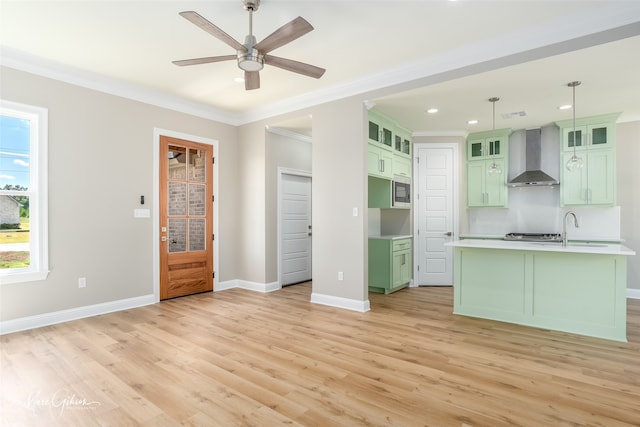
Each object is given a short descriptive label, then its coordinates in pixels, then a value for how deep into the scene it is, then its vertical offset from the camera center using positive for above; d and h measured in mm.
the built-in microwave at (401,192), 5387 +345
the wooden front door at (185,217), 4828 -71
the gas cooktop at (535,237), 5161 -405
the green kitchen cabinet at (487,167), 5711 +786
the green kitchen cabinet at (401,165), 5324 +785
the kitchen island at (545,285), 3283 -798
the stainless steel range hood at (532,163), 5414 +827
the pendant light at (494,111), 4242 +1437
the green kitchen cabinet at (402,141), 5393 +1201
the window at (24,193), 3592 +223
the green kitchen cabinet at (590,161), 4918 +767
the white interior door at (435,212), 5855 +0
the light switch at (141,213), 4520 -3
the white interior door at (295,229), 5805 -305
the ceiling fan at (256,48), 2377 +1315
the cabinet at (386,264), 5203 -837
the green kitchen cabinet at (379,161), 4578 +741
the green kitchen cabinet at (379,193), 5297 +312
